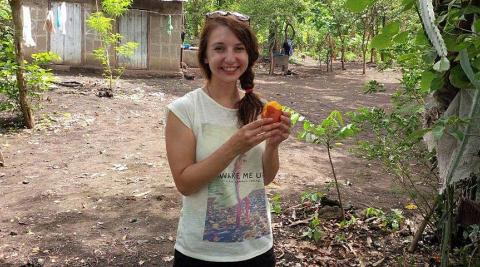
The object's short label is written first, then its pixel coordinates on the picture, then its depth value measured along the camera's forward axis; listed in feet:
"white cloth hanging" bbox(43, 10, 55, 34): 42.75
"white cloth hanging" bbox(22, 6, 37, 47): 40.29
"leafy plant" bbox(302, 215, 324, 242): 12.45
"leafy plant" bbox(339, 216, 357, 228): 13.17
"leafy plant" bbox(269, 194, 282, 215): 14.25
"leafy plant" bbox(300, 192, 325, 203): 13.96
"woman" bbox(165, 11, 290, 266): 5.51
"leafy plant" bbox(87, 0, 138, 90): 34.88
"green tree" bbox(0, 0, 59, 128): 24.54
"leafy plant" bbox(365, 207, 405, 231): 13.10
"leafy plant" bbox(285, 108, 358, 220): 11.39
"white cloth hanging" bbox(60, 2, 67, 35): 44.06
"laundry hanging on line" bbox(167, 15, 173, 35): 46.46
